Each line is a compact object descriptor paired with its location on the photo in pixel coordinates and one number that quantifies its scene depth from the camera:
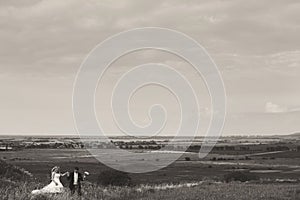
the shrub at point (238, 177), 54.00
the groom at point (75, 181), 29.75
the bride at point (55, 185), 29.13
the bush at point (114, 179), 49.06
